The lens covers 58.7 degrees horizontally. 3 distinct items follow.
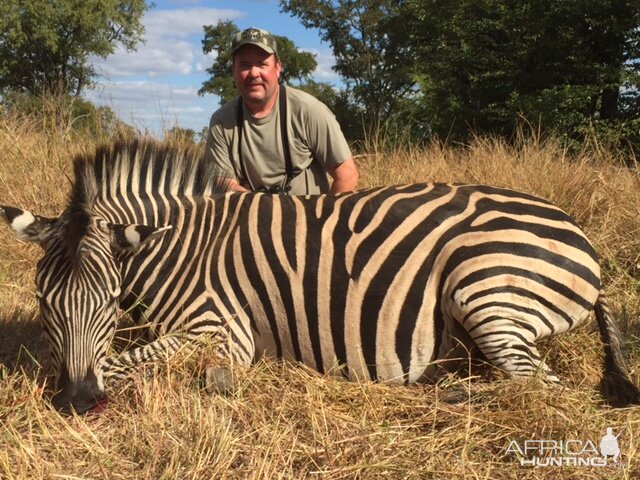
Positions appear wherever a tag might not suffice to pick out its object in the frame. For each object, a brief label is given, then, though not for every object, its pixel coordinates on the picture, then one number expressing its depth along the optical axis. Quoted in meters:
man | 3.96
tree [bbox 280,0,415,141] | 24.33
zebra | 2.46
